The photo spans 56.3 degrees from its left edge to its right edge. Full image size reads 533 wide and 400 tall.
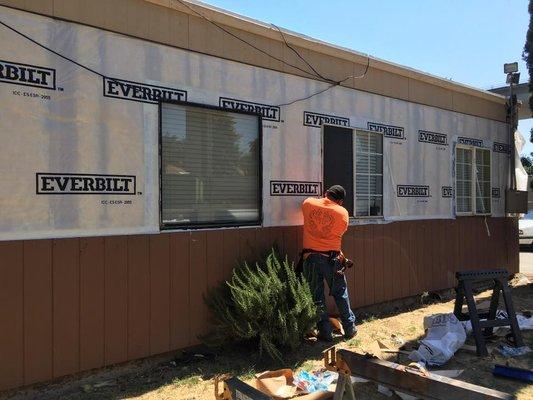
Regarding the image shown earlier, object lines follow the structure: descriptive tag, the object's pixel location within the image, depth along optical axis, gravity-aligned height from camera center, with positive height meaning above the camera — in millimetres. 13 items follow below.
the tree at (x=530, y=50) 10016 +3074
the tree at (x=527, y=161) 43000 +3602
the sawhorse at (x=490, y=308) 5727 -1278
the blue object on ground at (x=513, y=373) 4809 -1688
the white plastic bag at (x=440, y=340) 5375 -1541
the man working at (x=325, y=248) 6004 -562
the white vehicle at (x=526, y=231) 17547 -1063
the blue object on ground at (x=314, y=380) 4559 -1690
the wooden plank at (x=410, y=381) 3418 -1312
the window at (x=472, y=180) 9523 +409
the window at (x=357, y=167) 7113 +524
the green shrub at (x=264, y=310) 5121 -1128
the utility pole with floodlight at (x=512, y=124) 10505 +1646
